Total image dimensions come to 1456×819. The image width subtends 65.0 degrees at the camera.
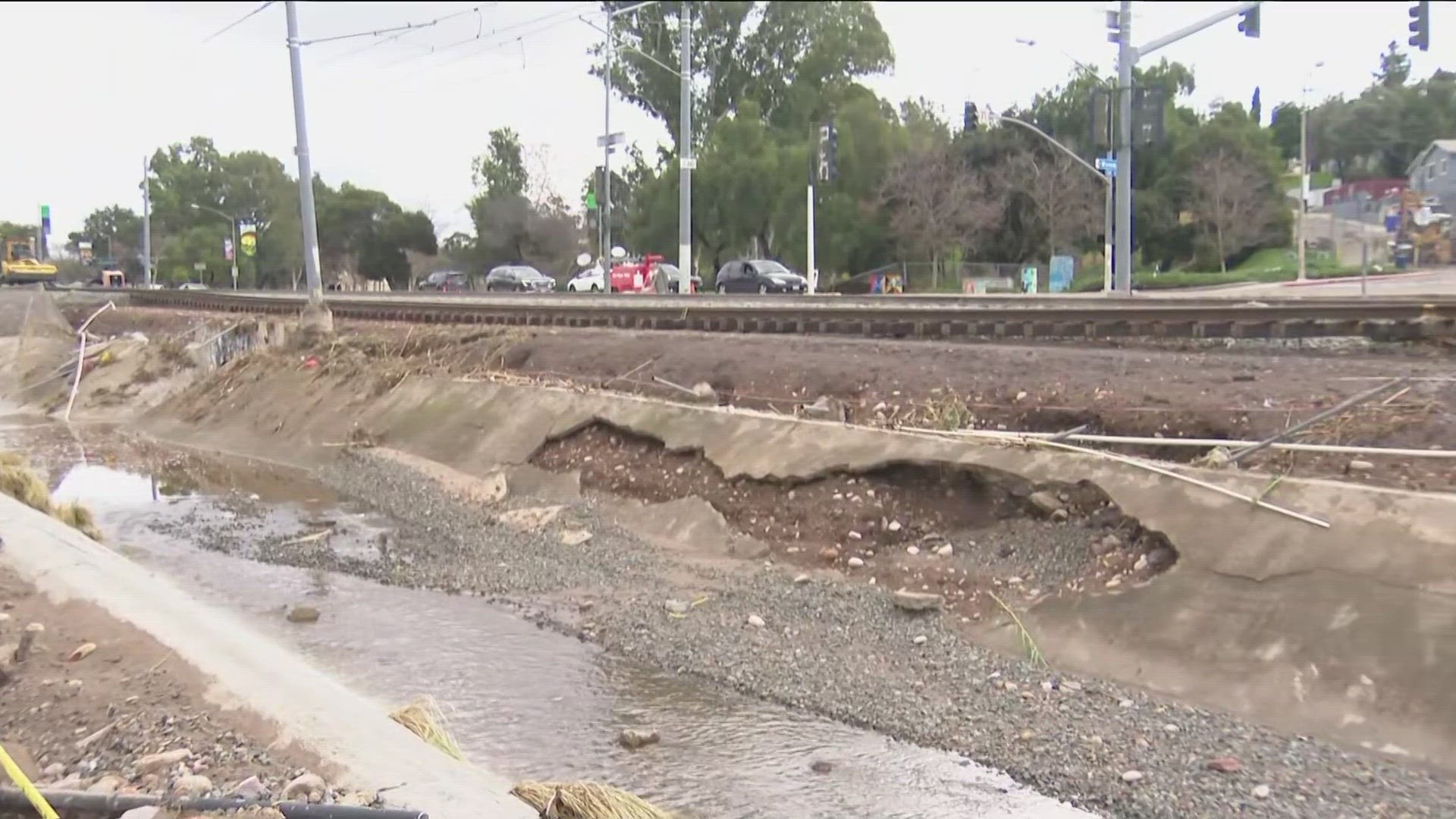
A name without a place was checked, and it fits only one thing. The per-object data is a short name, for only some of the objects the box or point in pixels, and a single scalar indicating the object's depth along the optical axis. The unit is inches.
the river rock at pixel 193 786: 161.3
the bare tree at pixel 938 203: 1990.7
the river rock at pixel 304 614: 350.3
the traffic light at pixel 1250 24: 899.4
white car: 1879.9
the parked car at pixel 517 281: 1892.2
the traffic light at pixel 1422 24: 799.7
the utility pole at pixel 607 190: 1696.6
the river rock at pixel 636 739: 246.5
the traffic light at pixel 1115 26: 1082.1
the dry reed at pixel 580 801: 175.3
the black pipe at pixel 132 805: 152.4
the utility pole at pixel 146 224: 2314.2
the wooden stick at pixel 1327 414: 312.8
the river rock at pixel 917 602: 304.8
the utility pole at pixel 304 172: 805.2
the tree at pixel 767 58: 2433.6
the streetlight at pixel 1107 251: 1135.0
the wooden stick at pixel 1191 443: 285.1
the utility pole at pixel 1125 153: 1027.9
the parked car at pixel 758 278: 1496.1
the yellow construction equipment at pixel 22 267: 2513.5
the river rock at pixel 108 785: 163.9
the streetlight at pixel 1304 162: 1456.7
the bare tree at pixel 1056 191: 1978.3
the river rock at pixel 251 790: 160.1
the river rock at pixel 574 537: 419.8
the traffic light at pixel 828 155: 1476.4
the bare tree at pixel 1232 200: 1909.4
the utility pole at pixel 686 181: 1414.9
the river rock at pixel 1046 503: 329.4
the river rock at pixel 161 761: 173.9
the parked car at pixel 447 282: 2180.1
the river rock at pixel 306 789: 163.5
